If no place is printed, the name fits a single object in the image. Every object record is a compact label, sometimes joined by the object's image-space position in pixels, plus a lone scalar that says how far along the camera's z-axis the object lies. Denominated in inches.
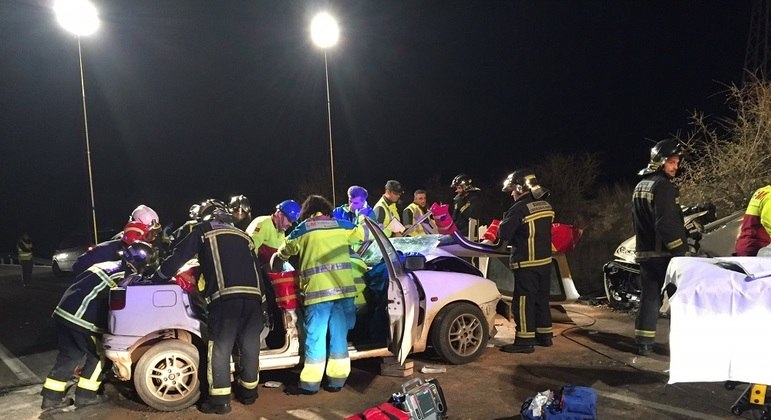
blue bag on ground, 145.0
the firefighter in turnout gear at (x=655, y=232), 226.2
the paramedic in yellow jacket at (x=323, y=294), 198.2
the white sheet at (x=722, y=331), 133.9
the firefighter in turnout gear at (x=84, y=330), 197.9
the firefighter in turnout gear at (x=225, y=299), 187.8
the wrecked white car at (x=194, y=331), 188.2
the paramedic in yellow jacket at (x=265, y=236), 276.2
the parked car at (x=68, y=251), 647.1
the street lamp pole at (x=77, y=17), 332.5
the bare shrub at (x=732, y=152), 396.5
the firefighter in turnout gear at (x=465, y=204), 373.4
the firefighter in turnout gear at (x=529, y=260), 243.1
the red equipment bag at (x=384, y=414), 146.3
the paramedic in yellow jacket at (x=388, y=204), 319.3
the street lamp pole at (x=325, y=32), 378.9
